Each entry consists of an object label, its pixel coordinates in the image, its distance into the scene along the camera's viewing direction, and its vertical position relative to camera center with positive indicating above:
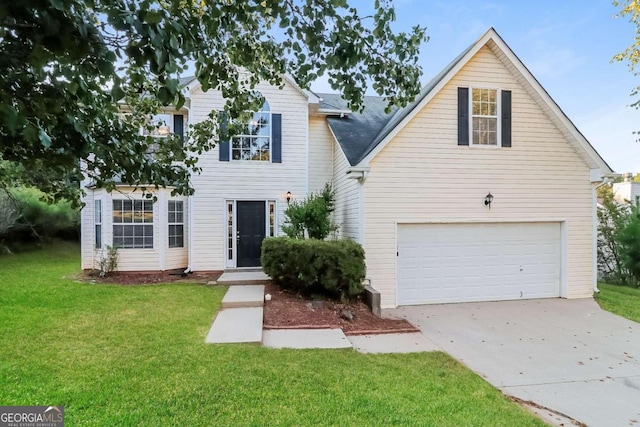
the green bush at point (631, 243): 11.09 -1.17
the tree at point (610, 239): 12.21 -1.14
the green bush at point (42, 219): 14.98 -0.59
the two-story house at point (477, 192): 8.10 +0.38
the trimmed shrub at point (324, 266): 7.19 -1.28
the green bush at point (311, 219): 8.68 -0.31
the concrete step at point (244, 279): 9.06 -1.94
